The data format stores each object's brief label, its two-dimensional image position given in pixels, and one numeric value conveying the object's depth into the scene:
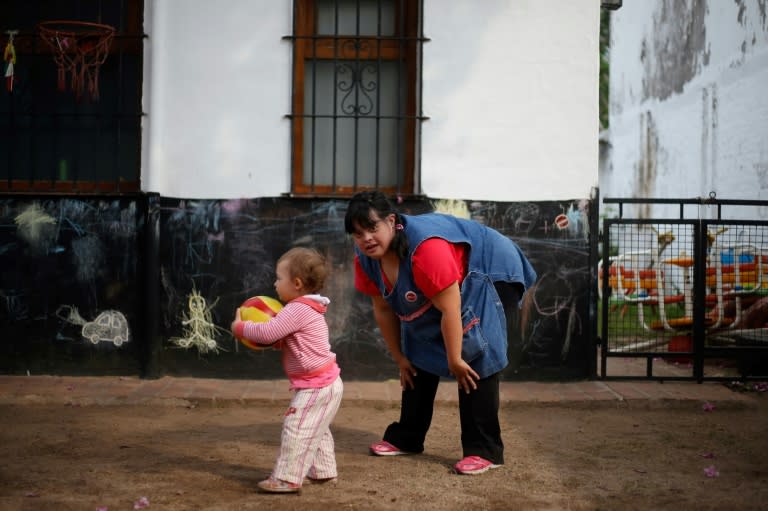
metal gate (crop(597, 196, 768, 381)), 7.21
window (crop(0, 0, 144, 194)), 7.31
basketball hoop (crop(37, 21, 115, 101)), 6.88
